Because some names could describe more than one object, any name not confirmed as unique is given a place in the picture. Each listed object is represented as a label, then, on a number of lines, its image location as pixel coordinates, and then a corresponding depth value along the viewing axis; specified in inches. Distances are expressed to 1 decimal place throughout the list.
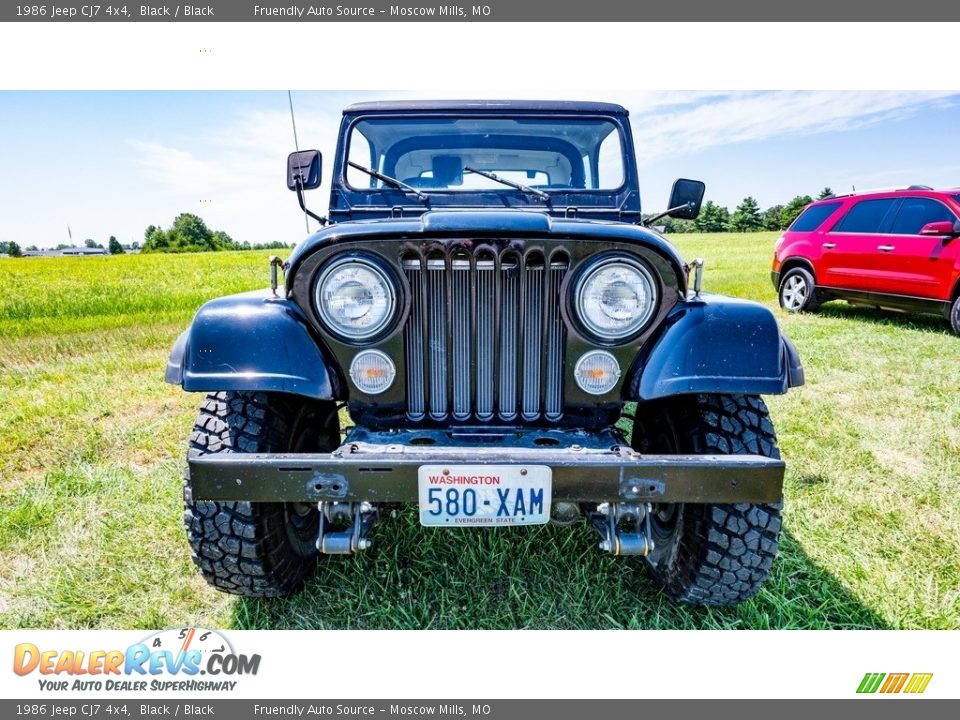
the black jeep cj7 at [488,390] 59.1
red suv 242.1
